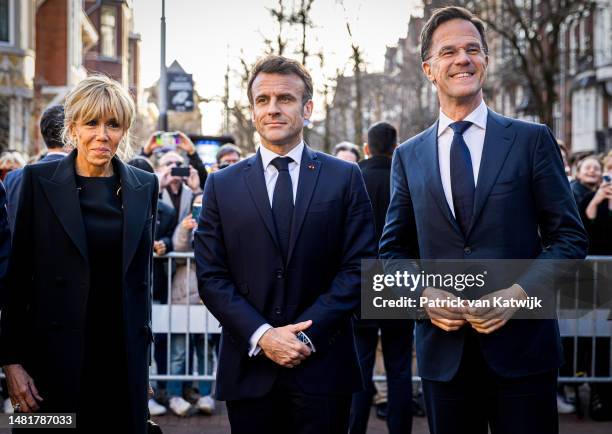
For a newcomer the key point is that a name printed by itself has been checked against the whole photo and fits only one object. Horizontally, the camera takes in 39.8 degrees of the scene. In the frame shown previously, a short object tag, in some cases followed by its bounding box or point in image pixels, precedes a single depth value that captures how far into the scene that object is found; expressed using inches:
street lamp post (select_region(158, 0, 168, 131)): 679.1
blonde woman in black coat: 150.3
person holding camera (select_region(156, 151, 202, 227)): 321.4
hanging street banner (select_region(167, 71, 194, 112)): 673.0
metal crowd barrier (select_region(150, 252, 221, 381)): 304.2
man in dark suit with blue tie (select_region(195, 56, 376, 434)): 145.4
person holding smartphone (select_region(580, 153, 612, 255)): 318.0
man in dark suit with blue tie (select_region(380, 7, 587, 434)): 139.8
